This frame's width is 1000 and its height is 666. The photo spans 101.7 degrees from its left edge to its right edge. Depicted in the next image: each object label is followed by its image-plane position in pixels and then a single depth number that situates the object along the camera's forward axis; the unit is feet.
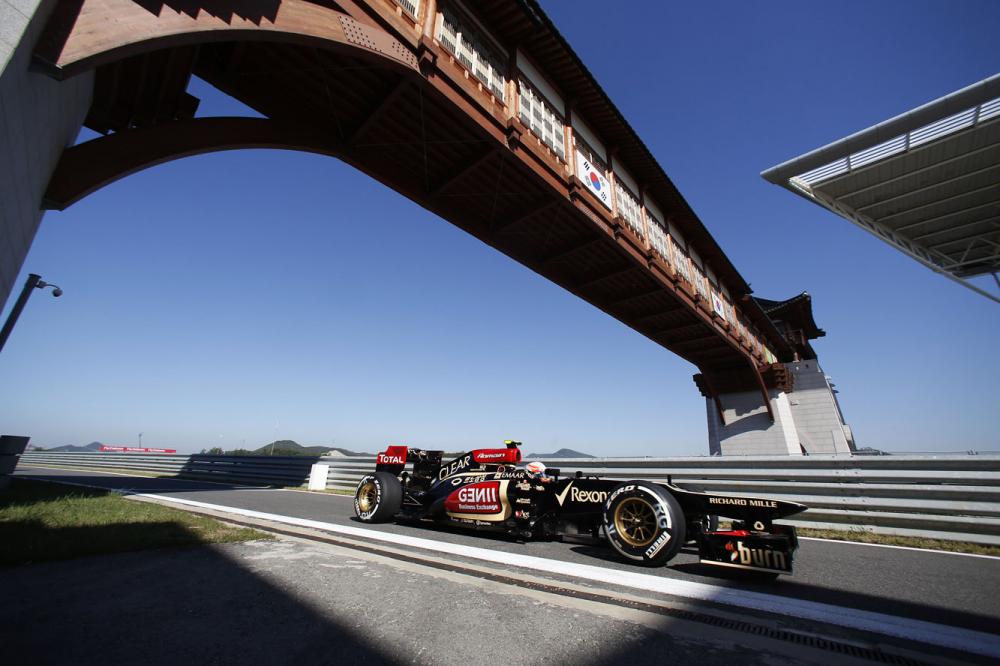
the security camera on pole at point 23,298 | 25.23
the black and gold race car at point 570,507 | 10.69
